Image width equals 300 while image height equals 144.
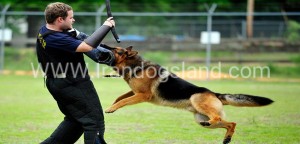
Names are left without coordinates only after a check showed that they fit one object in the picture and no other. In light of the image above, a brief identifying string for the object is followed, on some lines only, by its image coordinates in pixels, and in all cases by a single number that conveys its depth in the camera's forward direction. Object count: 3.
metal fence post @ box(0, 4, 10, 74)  35.66
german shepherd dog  11.94
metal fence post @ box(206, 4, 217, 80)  33.22
